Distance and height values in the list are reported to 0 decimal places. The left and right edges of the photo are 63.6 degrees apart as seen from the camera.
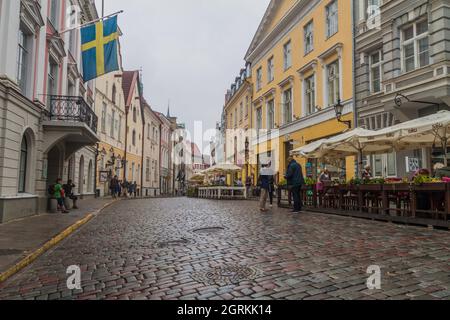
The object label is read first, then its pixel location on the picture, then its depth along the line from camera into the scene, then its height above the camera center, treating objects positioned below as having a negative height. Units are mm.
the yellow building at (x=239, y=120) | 35406 +7495
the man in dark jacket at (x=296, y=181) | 12963 +252
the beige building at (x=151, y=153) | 45466 +4543
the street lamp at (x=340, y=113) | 16505 +3497
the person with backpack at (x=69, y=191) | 15203 -249
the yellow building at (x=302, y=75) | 18719 +7173
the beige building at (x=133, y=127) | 37500 +6498
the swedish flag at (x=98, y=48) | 14188 +5373
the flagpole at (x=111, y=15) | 14214 +6792
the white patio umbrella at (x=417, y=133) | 9125 +1542
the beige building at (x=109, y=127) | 27484 +5032
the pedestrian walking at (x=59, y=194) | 13695 -341
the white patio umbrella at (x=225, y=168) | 28234 +1480
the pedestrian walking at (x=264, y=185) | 13680 +99
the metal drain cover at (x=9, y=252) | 5860 -1122
